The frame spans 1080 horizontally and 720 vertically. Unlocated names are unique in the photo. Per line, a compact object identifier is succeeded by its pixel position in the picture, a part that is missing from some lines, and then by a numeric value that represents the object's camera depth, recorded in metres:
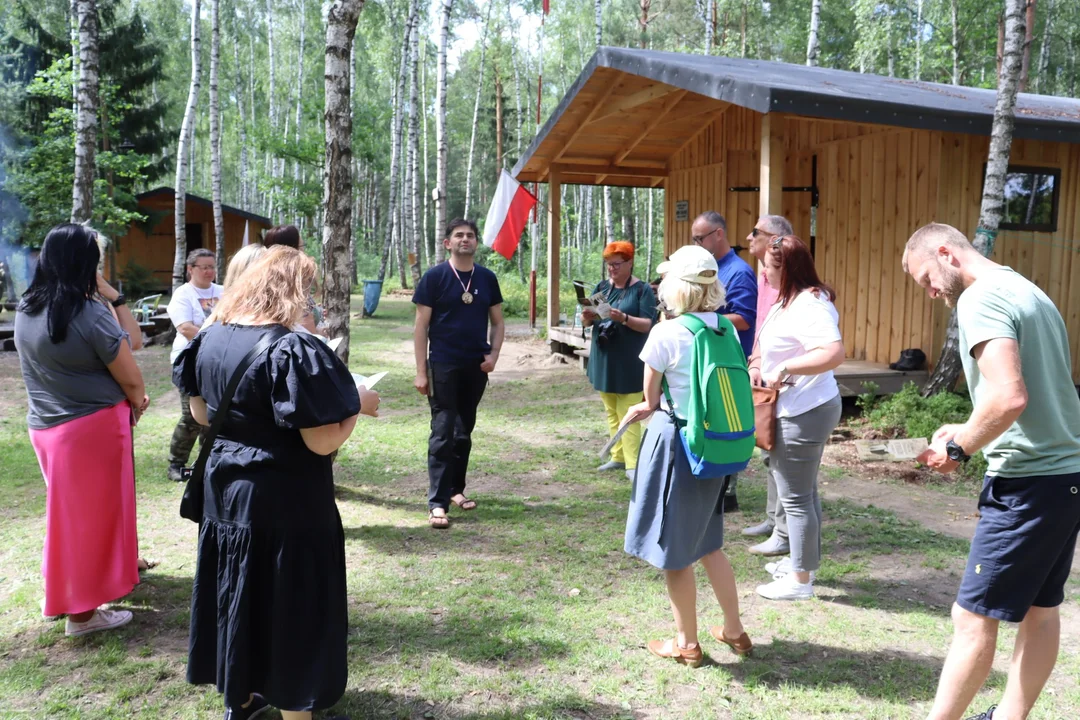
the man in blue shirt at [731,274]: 4.75
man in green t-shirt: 2.33
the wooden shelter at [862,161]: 7.55
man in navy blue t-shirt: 5.14
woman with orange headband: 5.91
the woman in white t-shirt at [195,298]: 5.28
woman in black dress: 2.46
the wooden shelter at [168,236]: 27.06
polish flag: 13.53
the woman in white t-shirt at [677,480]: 3.12
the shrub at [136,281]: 24.83
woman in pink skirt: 3.40
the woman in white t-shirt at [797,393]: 3.76
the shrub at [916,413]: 7.51
